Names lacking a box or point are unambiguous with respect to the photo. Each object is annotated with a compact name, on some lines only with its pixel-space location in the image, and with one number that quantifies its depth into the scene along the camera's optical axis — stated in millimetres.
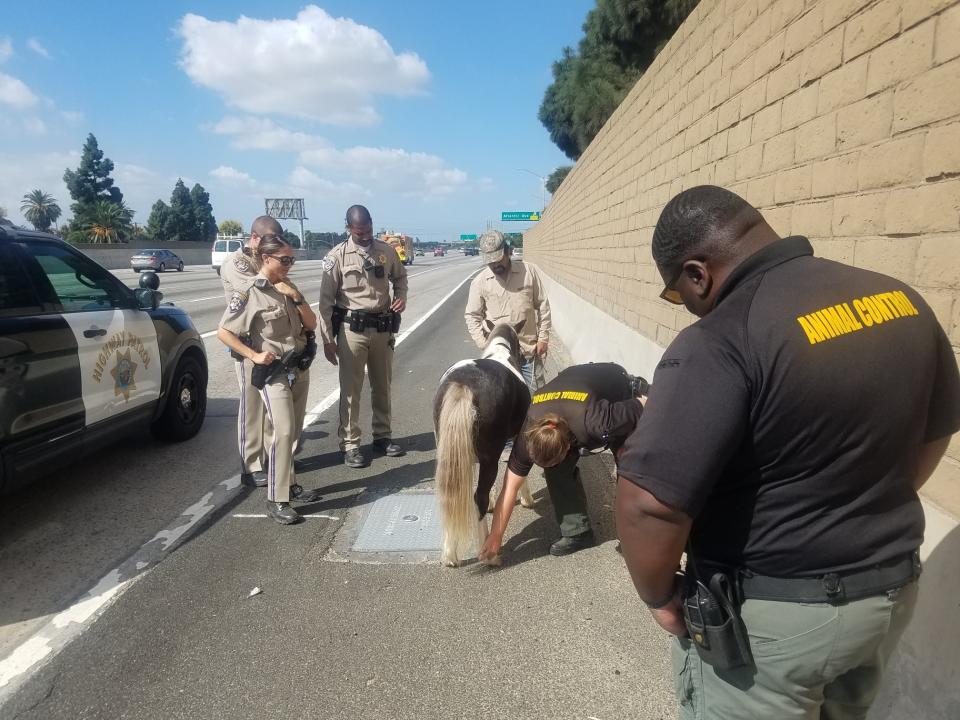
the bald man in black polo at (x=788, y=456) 1293
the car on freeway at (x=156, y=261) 40750
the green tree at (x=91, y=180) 82500
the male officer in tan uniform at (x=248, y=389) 4578
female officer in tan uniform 4391
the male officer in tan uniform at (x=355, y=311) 5652
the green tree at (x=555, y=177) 58938
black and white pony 3543
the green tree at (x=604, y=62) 22656
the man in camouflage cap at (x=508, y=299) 5816
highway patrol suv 3930
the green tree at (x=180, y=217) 86812
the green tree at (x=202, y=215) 90625
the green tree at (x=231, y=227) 102288
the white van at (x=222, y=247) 39281
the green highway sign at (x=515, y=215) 75438
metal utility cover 4117
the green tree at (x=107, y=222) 73938
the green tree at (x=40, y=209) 94938
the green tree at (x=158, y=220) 86312
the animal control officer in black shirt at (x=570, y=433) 3293
